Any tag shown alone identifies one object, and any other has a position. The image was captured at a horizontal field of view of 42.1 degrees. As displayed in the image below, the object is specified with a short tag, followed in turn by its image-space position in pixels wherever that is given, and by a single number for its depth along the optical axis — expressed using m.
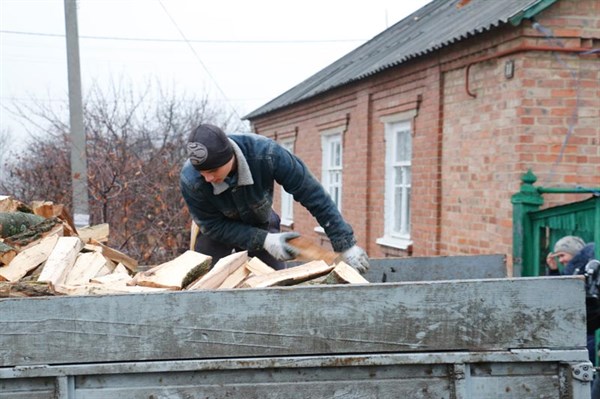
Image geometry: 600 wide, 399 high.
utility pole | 9.54
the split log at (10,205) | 4.58
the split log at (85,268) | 3.48
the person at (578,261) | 4.87
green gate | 6.54
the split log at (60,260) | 3.34
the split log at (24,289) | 2.99
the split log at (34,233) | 4.00
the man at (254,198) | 4.41
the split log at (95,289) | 3.12
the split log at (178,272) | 3.25
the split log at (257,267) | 3.57
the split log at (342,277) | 3.26
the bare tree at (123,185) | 9.52
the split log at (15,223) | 4.21
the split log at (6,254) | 3.65
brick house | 7.69
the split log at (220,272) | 3.25
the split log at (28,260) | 3.44
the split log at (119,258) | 4.25
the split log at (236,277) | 3.37
